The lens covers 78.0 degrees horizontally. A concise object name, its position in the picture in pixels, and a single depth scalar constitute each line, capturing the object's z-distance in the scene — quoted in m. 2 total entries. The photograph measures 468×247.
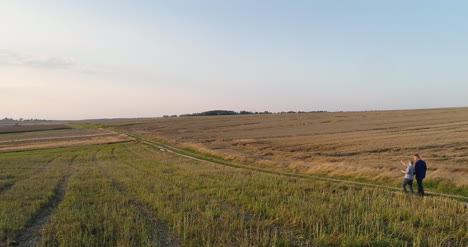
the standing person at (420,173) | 13.21
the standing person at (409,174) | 13.25
